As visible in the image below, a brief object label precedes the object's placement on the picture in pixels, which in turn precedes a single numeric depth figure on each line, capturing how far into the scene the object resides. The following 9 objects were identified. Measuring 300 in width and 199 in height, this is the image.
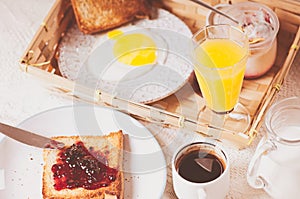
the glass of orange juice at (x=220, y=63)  0.91
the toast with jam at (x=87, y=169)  0.91
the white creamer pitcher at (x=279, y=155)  0.87
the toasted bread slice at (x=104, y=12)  1.08
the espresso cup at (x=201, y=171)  0.86
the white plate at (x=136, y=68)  1.02
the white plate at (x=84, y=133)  0.92
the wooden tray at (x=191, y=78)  0.94
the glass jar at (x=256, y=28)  0.99
